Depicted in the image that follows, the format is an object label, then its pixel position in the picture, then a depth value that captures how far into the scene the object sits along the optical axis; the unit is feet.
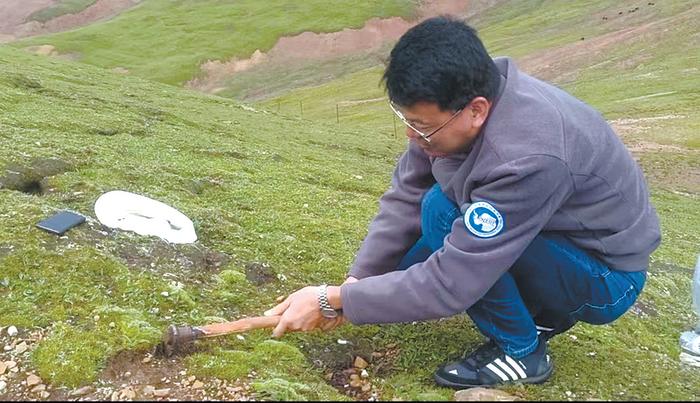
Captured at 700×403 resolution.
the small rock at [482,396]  12.50
